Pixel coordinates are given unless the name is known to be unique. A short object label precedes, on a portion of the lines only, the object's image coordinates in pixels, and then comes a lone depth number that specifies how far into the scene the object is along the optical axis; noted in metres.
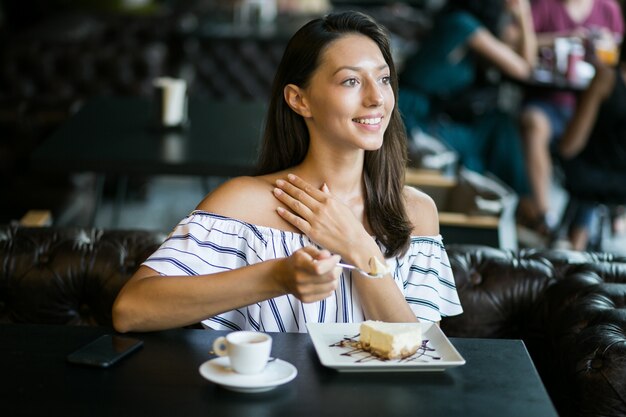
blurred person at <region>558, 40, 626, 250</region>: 4.38
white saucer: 1.56
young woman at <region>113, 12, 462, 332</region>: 1.89
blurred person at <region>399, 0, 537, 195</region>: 4.90
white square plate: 1.67
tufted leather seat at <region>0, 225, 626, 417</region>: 2.53
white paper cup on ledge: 3.78
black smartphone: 1.68
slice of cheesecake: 1.70
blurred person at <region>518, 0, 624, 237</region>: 5.26
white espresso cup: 1.57
